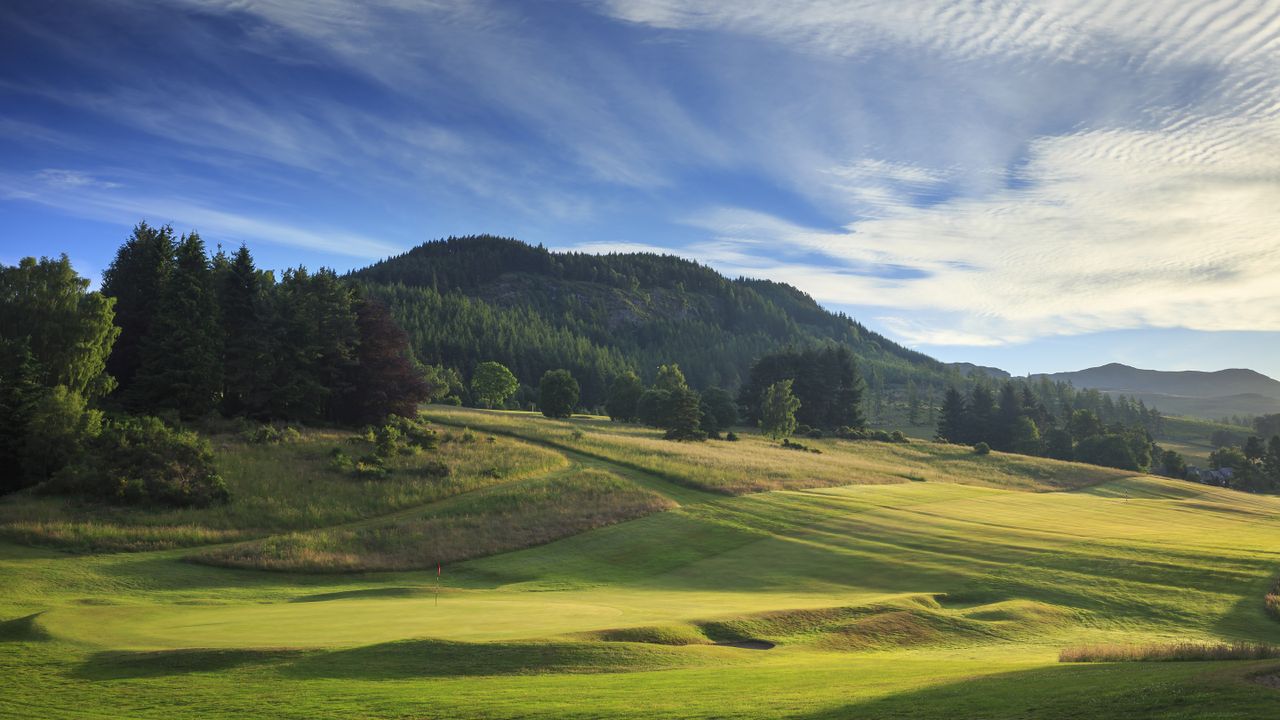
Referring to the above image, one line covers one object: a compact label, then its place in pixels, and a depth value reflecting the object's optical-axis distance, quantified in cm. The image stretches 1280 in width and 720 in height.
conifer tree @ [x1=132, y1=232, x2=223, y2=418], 5044
